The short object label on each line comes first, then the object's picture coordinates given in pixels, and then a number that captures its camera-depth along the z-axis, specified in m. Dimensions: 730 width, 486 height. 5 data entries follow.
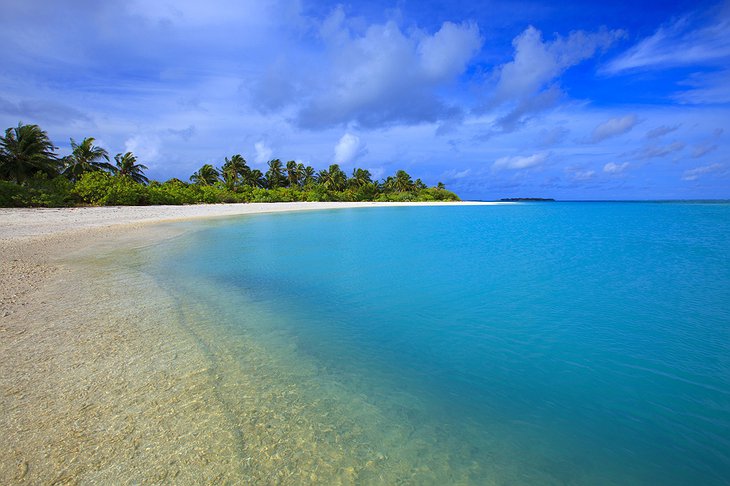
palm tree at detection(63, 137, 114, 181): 49.16
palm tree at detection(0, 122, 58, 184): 37.75
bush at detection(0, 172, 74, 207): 32.28
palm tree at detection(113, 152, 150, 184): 56.56
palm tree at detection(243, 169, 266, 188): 77.31
